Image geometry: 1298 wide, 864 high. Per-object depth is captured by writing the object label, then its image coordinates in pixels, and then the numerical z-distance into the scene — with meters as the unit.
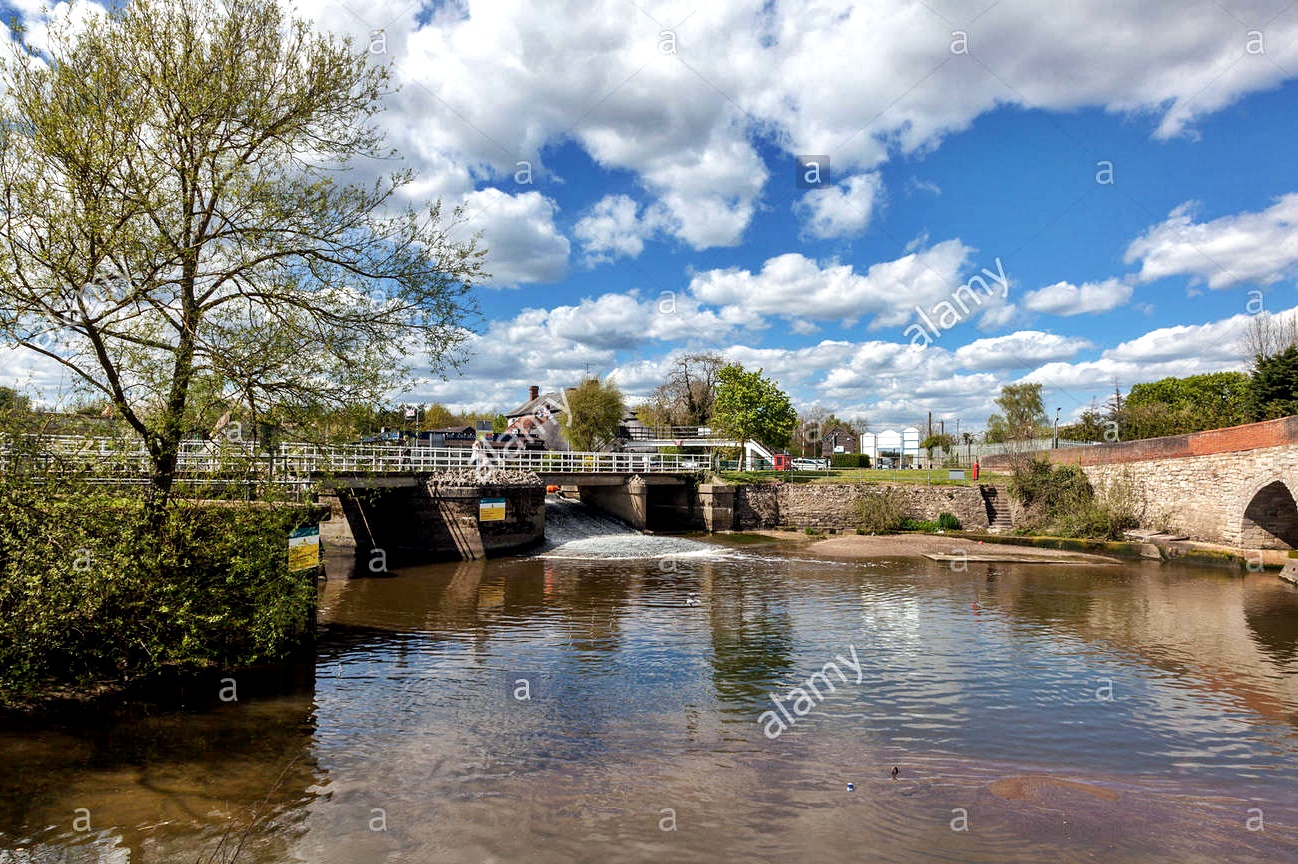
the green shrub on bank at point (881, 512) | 40.03
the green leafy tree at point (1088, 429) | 58.83
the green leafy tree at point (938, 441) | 93.75
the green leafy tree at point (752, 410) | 54.97
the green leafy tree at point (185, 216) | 9.60
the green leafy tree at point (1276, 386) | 30.33
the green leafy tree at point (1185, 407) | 40.44
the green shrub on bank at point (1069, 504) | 33.31
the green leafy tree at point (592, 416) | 67.50
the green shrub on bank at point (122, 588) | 9.05
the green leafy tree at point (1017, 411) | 75.50
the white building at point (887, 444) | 66.75
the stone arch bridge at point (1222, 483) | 24.42
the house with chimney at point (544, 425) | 73.06
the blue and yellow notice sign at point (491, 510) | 30.89
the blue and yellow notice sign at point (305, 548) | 13.19
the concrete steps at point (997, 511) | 40.28
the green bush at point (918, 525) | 40.19
